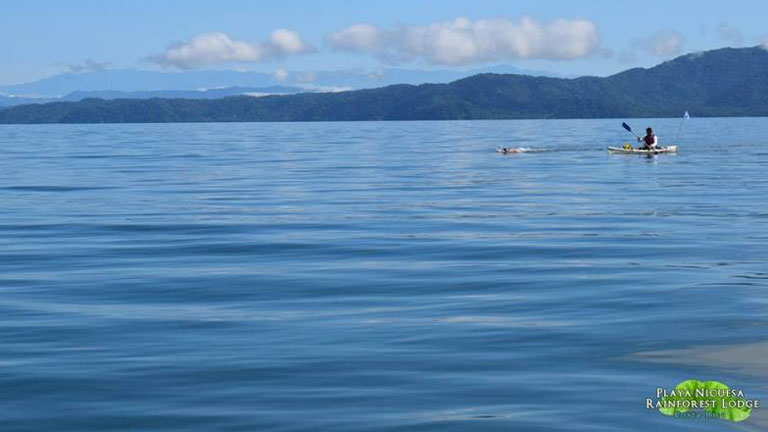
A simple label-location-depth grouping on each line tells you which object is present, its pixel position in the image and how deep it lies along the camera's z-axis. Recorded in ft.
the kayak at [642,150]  237.66
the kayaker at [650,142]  239.91
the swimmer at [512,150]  266.69
